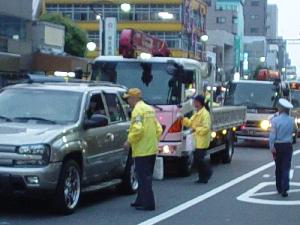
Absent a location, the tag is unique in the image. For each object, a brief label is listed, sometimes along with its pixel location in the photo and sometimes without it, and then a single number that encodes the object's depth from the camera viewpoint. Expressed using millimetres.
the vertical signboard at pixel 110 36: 36456
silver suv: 10367
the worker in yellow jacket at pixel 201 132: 15500
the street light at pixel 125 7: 35088
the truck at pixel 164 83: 16078
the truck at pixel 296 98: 33969
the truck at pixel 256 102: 26516
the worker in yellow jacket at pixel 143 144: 11531
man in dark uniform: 13539
